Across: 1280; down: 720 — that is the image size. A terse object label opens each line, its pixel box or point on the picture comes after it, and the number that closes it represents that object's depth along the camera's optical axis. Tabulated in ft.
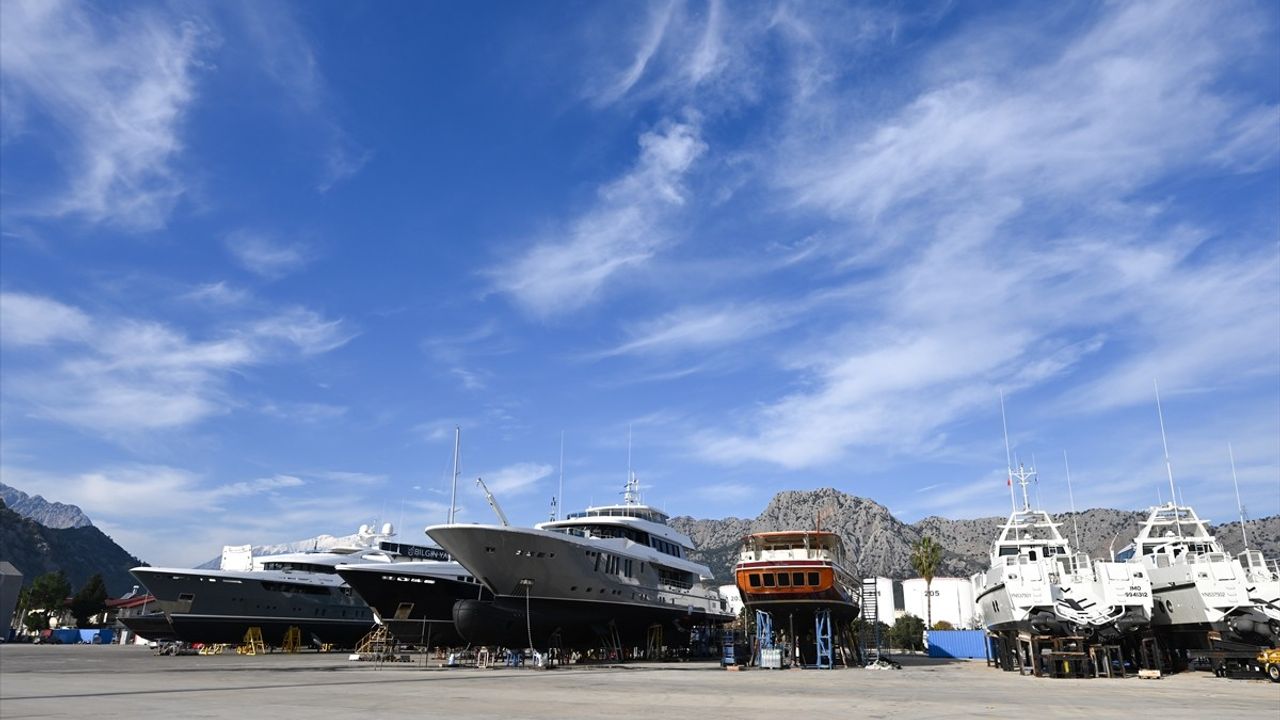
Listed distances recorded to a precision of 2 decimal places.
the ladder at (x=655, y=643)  144.06
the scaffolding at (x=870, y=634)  150.30
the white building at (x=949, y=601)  299.79
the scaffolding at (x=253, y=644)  156.46
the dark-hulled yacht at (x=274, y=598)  155.22
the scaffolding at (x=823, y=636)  122.62
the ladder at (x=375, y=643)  141.38
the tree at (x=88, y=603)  319.06
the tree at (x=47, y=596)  323.98
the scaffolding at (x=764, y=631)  125.29
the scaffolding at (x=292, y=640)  168.04
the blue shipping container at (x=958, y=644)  199.93
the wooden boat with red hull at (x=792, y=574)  117.39
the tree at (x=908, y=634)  248.32
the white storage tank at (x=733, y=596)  306.76
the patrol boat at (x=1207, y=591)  92.73
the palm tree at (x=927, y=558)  248.11
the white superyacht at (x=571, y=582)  115.03
